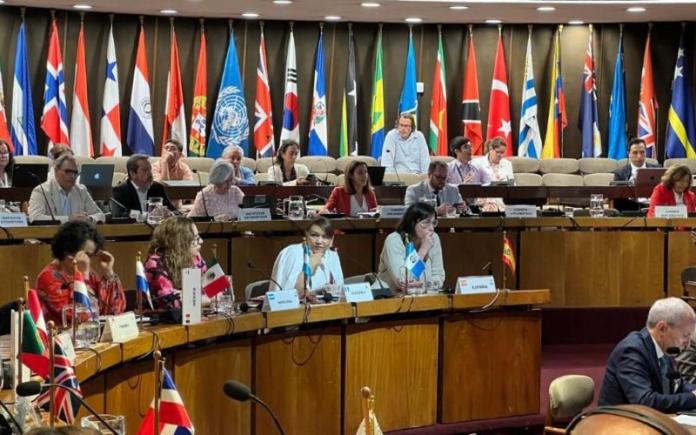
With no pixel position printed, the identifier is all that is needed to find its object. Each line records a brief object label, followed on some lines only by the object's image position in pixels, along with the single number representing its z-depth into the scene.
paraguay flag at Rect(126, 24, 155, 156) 13.45
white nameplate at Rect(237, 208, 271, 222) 8.30
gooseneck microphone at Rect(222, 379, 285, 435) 2.81
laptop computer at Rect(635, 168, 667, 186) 9.88
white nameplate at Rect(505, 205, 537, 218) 8.78
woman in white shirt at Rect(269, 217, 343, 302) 6.41
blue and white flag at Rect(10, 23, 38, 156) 12.63
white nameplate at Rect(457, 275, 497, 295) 6.32
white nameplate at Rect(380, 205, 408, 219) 8.59
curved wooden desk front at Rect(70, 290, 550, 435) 4.72
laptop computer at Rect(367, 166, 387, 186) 9.74
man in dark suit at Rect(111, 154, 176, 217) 8.53
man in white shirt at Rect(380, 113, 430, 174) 12.24
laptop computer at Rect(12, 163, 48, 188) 8.79
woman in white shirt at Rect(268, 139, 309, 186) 10.59
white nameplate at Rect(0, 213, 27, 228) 7.11
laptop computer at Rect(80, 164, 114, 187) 8.79
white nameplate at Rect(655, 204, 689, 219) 8.91
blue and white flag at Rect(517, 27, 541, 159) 14.34
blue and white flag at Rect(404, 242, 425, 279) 6.52
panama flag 13.26
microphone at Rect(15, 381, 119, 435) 2.98
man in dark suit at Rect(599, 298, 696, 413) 4.64
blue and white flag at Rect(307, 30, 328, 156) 14.08
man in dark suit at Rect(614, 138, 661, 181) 11.29
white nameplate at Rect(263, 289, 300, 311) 5.46
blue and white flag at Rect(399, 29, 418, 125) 14.31
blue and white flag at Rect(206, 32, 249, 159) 13.80
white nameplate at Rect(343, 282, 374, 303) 5.89
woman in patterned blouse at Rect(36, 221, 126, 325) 5.11
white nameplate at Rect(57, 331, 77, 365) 3.81
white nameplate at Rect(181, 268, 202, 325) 4.94
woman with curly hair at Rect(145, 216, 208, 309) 5.67
